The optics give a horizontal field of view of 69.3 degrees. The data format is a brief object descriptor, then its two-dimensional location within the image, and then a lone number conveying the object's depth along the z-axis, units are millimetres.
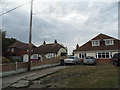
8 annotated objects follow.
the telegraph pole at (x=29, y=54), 10463
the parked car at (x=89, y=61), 14523
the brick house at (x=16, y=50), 29783
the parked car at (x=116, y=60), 11486
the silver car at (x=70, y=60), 14440
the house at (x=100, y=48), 18224
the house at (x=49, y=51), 26488
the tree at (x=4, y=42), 26524
